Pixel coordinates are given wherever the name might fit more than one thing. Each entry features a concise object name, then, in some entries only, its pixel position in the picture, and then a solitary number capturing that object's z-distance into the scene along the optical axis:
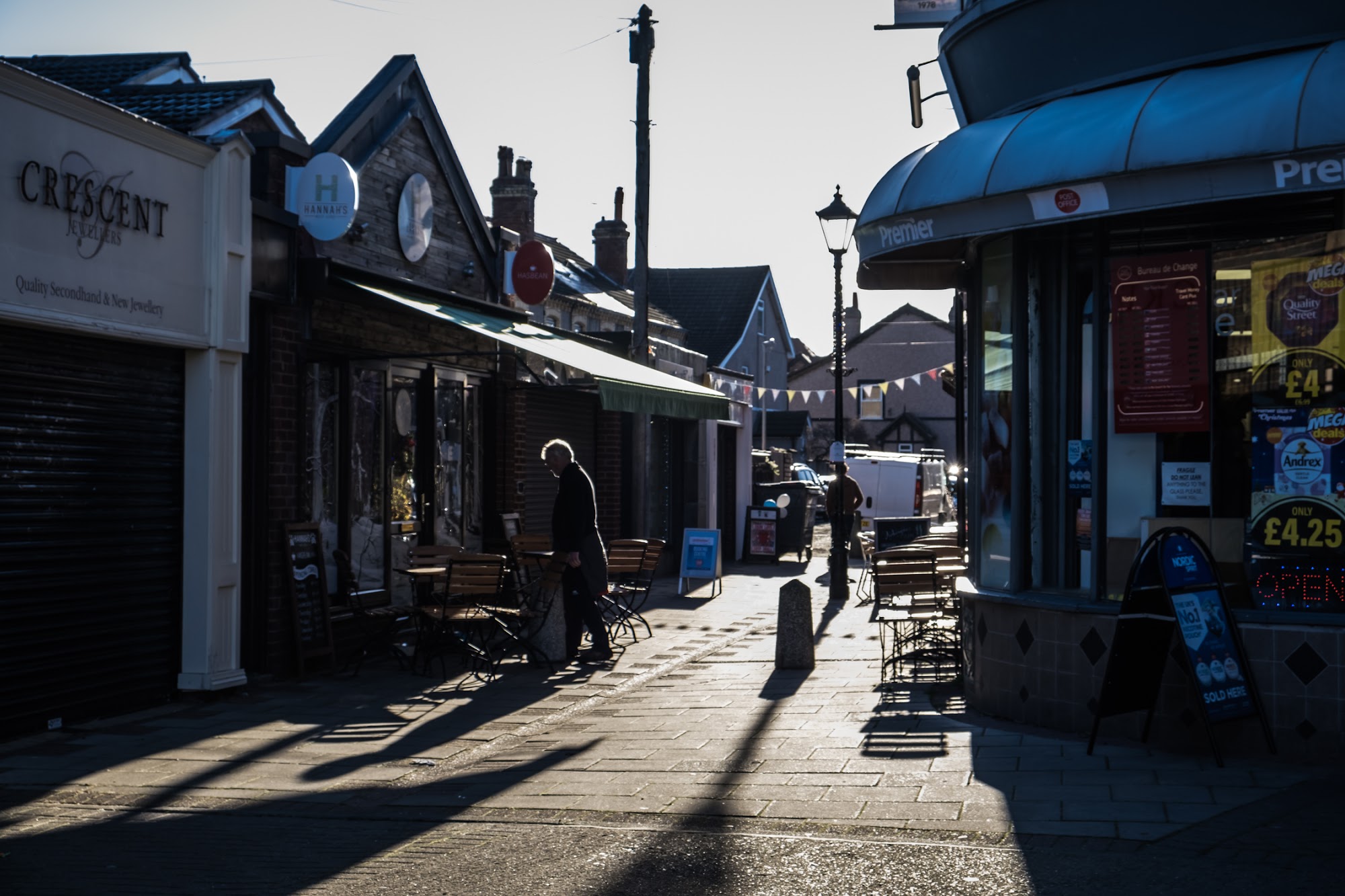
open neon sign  7.74
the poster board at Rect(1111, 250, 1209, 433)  8.27
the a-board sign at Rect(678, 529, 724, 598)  19.31
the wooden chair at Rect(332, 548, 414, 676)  11.79
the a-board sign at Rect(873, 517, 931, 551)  20.91
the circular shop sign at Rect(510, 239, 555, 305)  15.78
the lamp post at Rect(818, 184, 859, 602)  17.67
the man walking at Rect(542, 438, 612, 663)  12.10
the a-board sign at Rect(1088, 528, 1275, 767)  7.50
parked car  42.00
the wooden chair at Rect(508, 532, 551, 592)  13.13
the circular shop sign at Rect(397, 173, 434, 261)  13.73
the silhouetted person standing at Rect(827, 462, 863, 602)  18.55
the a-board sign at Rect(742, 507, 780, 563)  24.92
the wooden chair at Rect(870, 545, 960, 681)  11.45
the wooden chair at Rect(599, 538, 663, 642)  14.39
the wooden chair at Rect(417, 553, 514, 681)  11.38
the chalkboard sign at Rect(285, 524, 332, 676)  11.12
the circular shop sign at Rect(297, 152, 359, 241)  11.31
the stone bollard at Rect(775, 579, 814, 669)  11.64
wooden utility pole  18.23
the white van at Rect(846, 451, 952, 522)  30.31
